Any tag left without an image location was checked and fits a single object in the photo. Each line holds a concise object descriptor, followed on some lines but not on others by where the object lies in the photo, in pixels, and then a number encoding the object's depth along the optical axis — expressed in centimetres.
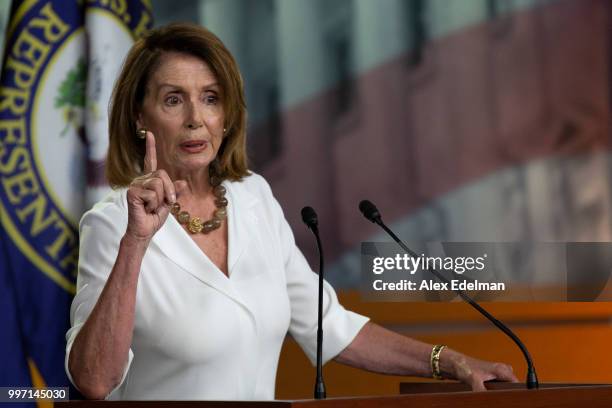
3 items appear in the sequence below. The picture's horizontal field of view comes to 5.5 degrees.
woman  962
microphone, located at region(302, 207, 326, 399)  961
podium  933
